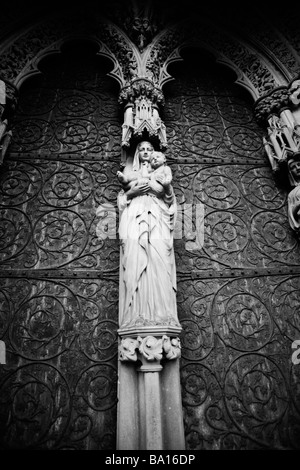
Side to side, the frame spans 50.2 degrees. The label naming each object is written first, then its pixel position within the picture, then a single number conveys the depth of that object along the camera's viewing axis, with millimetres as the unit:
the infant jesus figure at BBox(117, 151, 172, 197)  3127
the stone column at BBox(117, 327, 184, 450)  2314
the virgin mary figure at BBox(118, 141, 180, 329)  2627
